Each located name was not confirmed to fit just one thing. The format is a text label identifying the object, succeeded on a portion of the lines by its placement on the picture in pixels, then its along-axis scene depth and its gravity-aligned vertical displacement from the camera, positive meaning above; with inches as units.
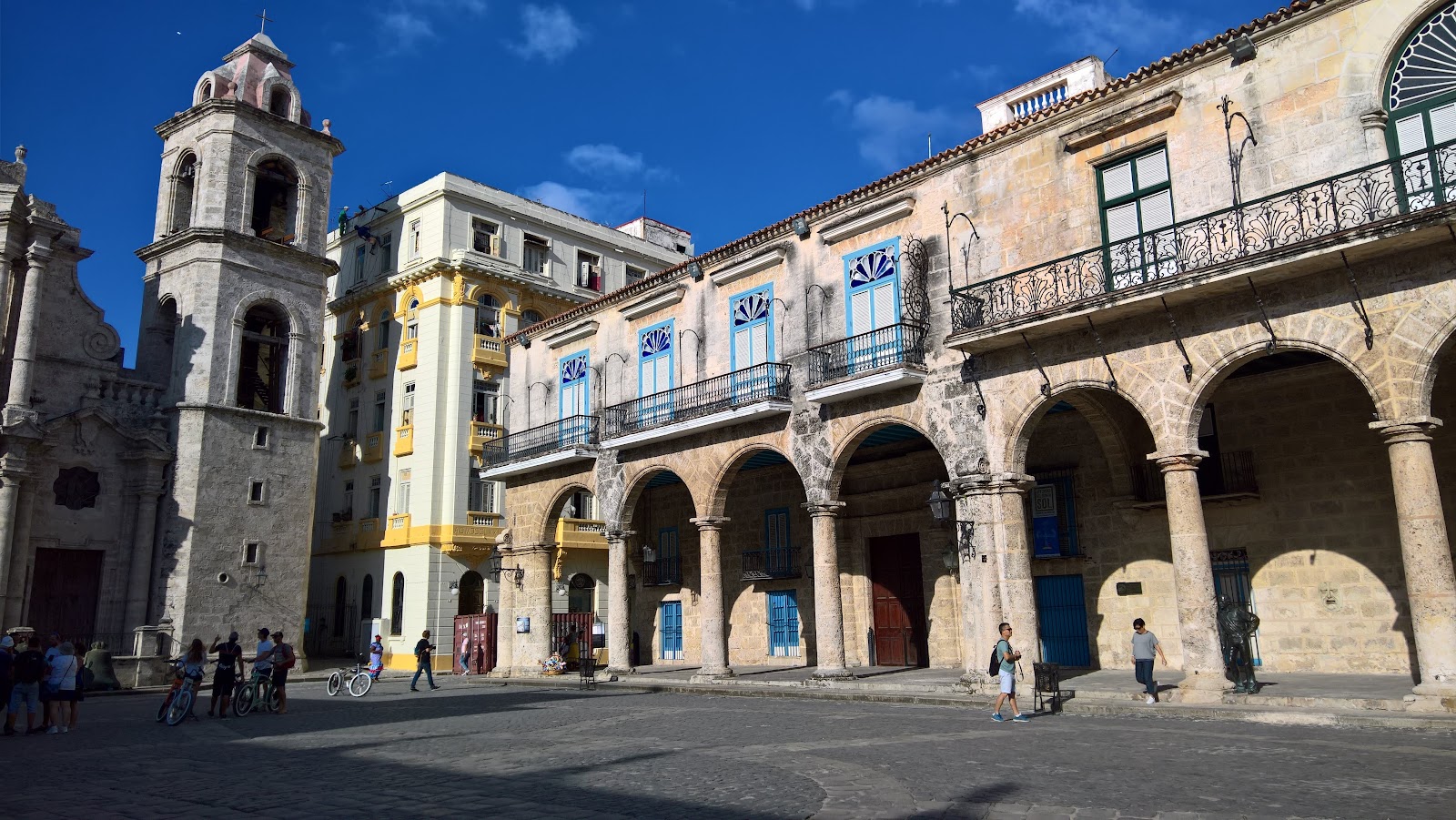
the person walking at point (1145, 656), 539.5 -33.2
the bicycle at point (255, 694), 666.2 -55.4
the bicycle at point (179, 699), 615.5 -52.8
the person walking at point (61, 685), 583.9 -40.3
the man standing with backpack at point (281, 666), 669.3 -36.3
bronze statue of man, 529.3 -25.8
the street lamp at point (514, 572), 1016.1 +38.2
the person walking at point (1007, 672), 516.1 -38.5
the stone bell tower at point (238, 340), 1107.9 +333.7
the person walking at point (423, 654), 900.6 -40.5
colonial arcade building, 504.4 +146.4
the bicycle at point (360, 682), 818.2 -58.4
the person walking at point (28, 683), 570.9 -38.1
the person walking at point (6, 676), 576.4 -33.8
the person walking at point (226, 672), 649.6 -38.3
